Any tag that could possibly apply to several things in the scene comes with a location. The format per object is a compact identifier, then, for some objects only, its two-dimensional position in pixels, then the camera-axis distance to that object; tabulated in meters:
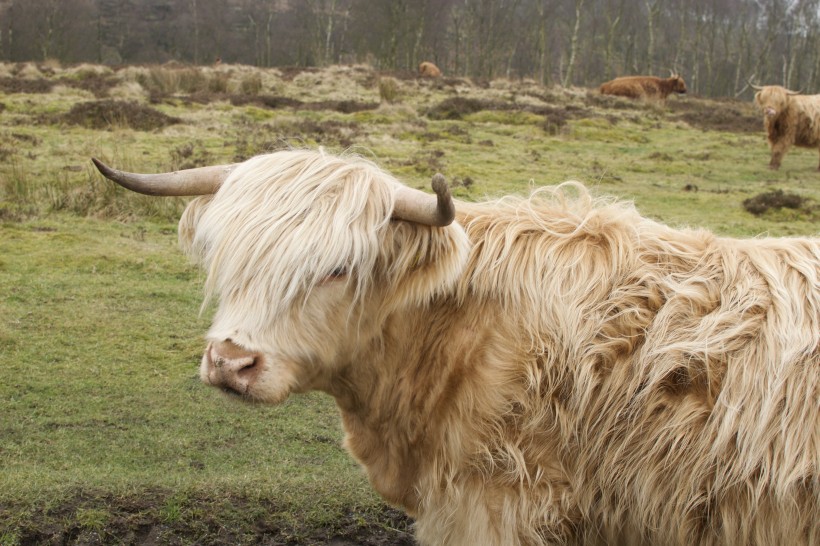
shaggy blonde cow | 2.32
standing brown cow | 16.84
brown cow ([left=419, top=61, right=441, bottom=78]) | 40.53
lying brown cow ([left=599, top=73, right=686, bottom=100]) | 33.31
